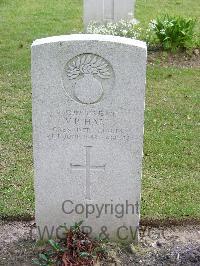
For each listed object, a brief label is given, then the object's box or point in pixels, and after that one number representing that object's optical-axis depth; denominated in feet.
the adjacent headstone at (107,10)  33.94
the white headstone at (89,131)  13.25
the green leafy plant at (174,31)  30.45
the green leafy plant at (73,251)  13.95
